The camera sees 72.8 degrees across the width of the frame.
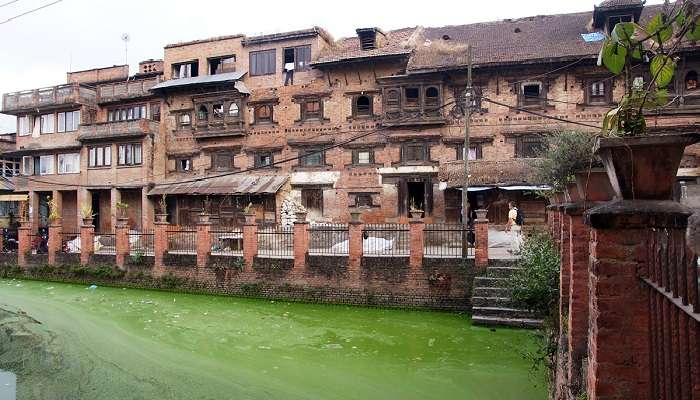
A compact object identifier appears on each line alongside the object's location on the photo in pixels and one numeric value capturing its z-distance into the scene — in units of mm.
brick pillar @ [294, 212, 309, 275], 16312
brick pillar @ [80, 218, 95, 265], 20375
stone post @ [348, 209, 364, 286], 15586
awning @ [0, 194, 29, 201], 32438
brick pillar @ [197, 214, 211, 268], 17906
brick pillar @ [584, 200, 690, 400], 2750
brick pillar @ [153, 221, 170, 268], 18594
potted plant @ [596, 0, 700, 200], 2430
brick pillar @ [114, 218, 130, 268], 19516
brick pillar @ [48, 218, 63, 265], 21359
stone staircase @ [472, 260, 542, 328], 12016
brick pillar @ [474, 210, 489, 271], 14320
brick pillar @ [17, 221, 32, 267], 22188
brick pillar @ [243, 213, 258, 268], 17125
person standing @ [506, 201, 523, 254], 16781
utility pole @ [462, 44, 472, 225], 16078
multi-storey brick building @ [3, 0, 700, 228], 22375
